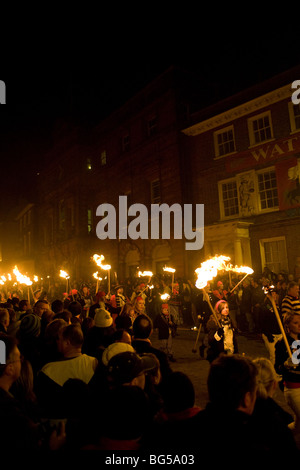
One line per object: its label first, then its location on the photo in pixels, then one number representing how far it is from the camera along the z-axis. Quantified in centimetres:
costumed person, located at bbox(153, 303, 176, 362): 897
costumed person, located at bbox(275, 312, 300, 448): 408
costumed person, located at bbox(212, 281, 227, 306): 995
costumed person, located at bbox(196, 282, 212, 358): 920
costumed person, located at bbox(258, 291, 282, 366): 783
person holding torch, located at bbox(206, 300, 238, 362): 692
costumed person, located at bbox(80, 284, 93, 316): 1356
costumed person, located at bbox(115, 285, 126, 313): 1098
